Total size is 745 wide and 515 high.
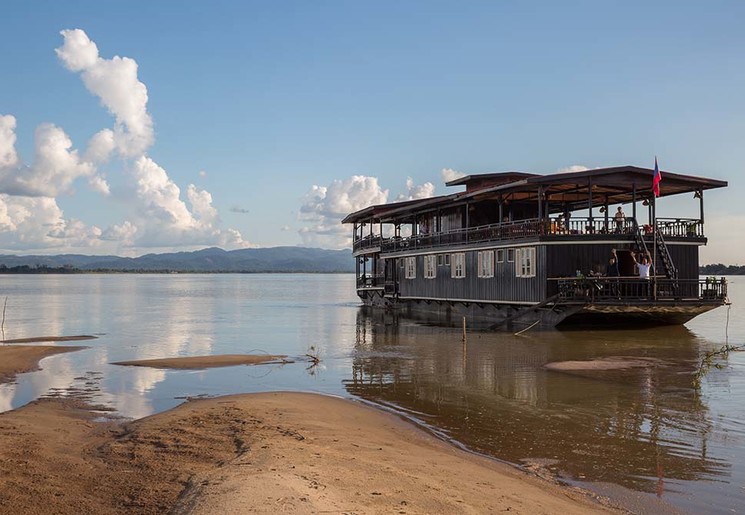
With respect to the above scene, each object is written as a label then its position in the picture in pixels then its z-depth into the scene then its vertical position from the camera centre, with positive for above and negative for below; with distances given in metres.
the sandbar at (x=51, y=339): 29.22 -2.74
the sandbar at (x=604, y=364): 20.03 -2.77
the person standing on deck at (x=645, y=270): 28.98 +0.20
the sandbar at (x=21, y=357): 19.59 -2.71
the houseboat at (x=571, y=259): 29.27 +0.80
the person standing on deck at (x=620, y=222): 30.86 +2.45
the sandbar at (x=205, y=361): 21.53 -2.84
